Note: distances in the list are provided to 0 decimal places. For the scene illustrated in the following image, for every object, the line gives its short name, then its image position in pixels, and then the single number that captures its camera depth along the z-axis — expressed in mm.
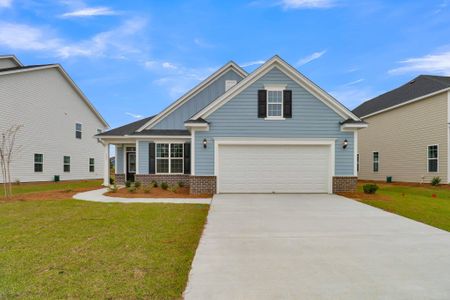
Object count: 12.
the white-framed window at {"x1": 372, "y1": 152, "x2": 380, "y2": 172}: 24281
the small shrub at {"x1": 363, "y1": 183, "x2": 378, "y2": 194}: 13477
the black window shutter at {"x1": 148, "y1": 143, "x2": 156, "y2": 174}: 16234
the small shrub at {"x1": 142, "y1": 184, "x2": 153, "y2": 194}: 14094
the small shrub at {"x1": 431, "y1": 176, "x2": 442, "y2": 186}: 17689
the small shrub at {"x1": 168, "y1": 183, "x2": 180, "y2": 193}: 14469
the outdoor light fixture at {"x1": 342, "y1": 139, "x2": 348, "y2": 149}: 13370
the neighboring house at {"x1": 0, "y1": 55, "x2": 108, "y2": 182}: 20328
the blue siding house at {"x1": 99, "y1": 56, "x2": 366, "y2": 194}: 13352
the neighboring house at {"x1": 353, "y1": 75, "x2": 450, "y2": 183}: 18203
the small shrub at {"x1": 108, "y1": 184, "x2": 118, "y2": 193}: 14391
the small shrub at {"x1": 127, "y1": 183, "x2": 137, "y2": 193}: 14250
